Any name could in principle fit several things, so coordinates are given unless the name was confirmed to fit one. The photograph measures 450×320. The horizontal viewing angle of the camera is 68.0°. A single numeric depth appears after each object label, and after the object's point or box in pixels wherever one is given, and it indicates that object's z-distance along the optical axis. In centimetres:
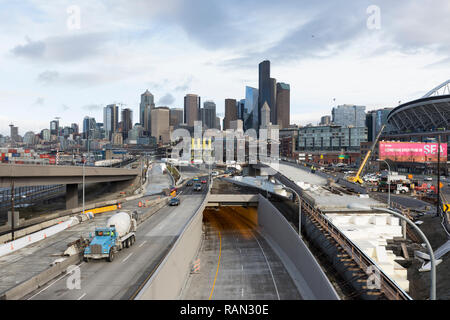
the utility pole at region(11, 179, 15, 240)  3036
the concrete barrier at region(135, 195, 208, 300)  1836
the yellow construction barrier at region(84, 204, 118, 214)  4736
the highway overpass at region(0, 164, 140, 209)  4116
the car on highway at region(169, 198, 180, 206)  5396
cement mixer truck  2558
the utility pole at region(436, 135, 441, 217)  4097
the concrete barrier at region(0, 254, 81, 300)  1886
